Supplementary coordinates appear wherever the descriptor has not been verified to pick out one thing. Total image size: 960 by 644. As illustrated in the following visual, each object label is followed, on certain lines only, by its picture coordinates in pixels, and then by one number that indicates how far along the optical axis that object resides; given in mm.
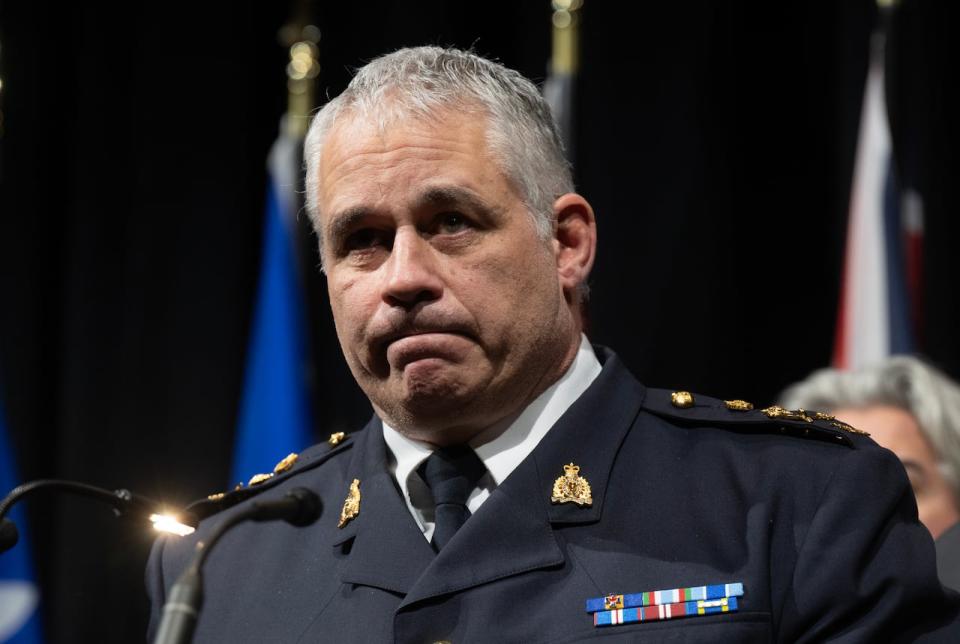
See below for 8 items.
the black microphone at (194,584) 2197
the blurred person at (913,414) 5992
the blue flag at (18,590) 7055
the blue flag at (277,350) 7750
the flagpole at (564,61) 7562
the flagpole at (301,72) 7910
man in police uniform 3023
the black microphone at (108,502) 2854
